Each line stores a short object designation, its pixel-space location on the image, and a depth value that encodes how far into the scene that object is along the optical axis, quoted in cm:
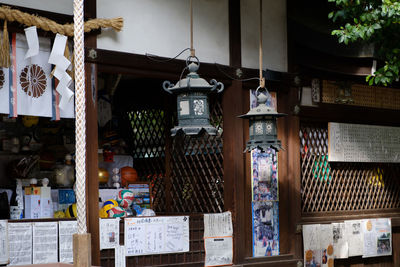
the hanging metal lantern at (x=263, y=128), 811
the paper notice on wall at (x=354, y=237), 1102
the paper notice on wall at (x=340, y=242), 1078
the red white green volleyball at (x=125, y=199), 945
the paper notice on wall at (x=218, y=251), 912
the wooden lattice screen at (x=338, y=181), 1069
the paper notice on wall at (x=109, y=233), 814
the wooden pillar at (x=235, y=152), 941
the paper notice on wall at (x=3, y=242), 730
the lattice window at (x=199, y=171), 977
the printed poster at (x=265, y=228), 972
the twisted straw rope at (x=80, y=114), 459
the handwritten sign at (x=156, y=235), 844
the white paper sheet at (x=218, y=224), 919
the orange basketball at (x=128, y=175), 1042
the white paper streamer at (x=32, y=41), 732
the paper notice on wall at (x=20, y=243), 745
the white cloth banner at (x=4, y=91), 725
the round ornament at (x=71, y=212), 874
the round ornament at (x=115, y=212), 888
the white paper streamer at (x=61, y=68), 755
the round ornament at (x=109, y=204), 893
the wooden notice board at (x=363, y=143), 1095
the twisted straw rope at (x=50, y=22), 716
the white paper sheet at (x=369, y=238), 1127
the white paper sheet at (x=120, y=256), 827
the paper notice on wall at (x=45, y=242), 761
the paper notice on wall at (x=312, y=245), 1022
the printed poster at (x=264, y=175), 980
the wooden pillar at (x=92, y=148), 791
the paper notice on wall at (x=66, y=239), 774
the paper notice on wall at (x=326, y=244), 1049
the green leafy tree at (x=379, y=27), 747
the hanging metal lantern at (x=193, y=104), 741
